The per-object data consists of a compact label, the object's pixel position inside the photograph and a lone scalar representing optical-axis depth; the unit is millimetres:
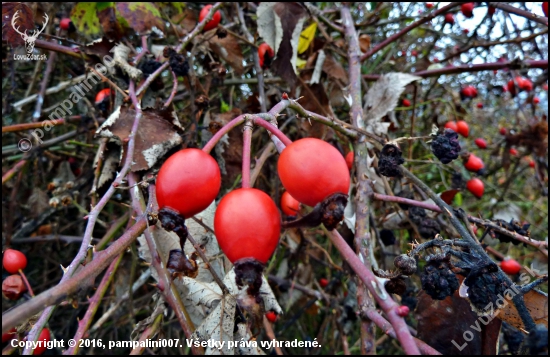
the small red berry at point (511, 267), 219
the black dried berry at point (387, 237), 207
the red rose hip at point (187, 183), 84
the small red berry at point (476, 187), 275
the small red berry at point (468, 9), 284
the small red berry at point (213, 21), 215
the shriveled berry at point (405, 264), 88
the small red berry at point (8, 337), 176
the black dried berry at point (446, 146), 138
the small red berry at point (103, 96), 192
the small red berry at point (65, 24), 243
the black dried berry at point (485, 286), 86
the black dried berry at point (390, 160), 124
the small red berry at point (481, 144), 364
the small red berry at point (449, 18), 329
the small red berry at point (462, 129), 319
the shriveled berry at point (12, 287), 175
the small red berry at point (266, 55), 199
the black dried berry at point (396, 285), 87
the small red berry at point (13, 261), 186
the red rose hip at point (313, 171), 83
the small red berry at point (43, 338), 154
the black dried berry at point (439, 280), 88
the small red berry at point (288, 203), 152
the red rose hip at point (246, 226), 82
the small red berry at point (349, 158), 183
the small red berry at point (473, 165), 266
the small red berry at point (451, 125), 302
